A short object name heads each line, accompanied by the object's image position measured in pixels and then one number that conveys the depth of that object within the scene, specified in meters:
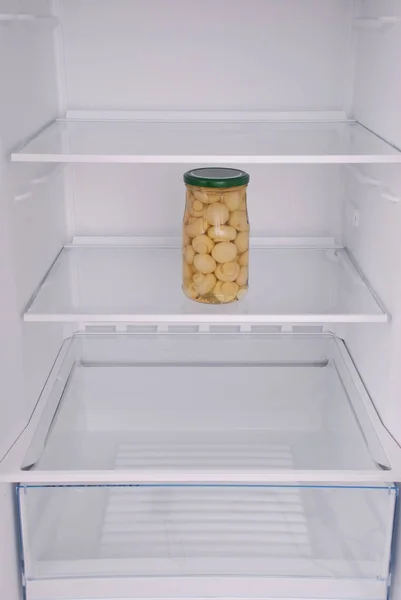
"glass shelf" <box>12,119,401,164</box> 1.16
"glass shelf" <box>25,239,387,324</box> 1.25
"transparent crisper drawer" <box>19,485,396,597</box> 1.25
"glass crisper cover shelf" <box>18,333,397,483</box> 1.47
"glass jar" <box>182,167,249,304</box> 1.28
